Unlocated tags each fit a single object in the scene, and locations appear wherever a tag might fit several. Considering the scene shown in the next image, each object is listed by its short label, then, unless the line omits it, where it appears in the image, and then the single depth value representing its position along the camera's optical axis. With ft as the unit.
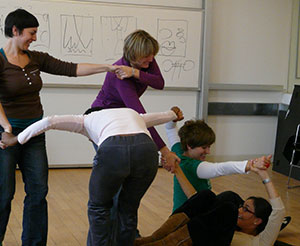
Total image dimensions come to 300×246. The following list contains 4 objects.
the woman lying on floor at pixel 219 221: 7.88
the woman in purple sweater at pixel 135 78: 8.45
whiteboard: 16.40
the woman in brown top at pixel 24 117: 8.11
